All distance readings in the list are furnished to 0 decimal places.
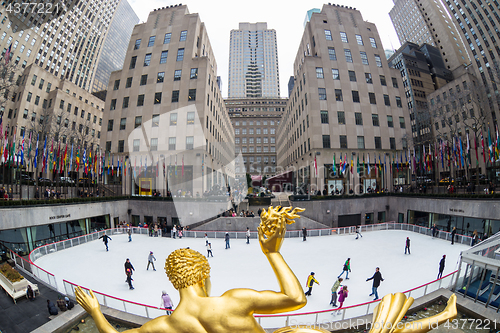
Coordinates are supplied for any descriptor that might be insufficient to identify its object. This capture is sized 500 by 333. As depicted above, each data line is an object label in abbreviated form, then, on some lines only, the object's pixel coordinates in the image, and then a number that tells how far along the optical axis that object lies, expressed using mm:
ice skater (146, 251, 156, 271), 13118
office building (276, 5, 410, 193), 33156
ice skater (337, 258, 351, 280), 11552
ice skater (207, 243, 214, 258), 15662
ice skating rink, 11016
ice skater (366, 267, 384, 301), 9516
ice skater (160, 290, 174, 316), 8281
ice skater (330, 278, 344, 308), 9161
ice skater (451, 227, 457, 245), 17531
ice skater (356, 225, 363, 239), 20469
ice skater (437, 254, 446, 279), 11062
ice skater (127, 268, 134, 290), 10914
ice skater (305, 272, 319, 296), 9766
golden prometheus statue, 2340
